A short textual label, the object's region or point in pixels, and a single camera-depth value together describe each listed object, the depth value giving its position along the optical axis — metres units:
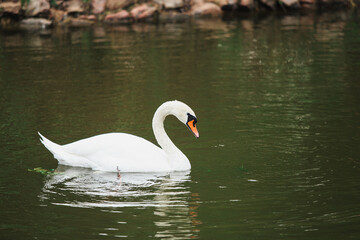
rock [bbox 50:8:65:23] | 30.19
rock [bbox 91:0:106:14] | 30.62
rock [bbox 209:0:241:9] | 31.77
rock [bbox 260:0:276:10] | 32.28
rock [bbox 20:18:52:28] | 29.27
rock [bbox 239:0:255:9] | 32.00
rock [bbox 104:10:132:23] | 30.45
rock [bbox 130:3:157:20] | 30.69
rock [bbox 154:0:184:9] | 31.42
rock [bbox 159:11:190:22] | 31.00
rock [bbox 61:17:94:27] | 30.16
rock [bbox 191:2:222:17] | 31.66
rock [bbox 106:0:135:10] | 30.53
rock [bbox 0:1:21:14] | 29.34
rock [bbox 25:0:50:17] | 29.52
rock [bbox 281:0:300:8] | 31.95
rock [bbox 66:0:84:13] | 30.50
